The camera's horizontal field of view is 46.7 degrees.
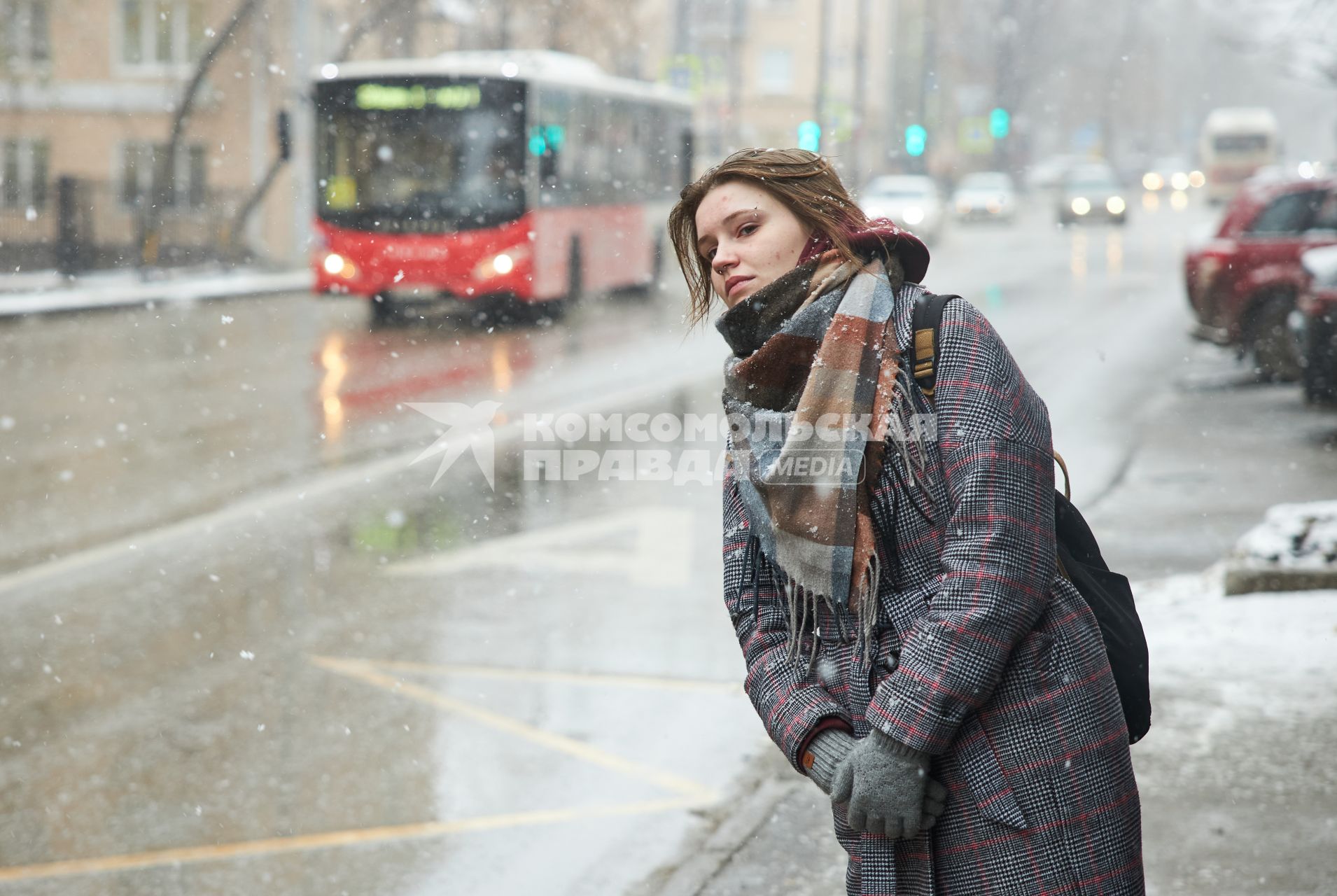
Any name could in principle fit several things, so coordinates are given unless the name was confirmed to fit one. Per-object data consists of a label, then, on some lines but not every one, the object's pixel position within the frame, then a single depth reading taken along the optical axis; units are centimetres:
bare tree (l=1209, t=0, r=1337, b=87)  1402
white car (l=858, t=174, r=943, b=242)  3528
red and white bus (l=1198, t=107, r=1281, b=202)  5503
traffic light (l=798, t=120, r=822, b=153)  1914
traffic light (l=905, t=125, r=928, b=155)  2473
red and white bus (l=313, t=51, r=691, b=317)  1909
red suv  1377
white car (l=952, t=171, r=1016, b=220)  4562
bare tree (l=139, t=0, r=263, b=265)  2703
